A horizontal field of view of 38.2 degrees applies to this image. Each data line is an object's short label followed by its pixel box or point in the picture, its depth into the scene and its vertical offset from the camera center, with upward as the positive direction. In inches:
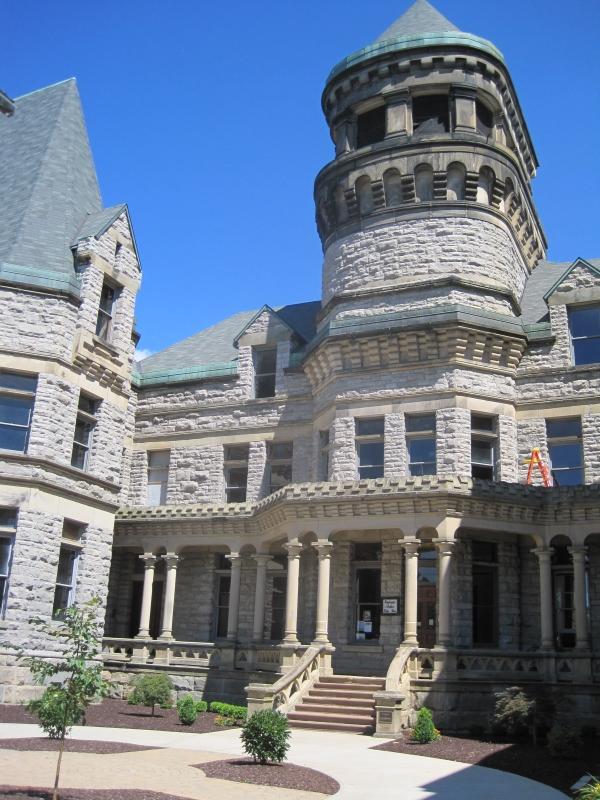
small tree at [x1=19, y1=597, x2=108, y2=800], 425.4 -20.4
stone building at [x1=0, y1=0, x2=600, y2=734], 906.7 +254.0
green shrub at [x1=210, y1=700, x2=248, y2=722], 821.2 -54.9
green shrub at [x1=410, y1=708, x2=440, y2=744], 705.0 -54.6
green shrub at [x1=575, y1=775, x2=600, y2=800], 376.8 -52.7
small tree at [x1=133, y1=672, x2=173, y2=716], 863.7 -41.1
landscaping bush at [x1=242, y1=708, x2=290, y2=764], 538.6 -50.0
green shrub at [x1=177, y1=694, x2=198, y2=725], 789.9 -54.7
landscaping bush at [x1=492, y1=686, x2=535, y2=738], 722.2 -37.3
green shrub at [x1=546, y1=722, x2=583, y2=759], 634.2 -51.5
